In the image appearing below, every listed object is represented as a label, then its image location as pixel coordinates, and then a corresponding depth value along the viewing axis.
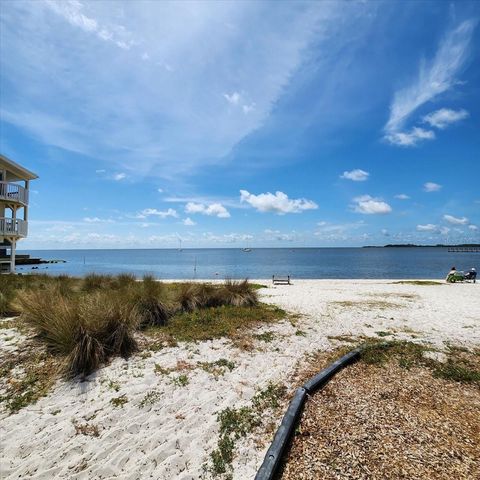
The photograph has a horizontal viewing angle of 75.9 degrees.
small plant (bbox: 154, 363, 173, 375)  5.38
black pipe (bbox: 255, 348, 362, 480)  3.18
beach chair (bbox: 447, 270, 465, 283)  24.81
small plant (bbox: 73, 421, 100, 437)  3.86
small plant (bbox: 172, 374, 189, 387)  5.04
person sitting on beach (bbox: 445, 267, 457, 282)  24.91
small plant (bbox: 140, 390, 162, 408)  4.49
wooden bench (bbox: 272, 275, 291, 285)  23.16
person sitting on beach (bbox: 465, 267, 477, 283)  25.48
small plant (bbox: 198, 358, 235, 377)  5.48
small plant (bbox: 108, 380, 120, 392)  4.83
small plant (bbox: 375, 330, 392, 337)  7.92
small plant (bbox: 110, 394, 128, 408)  4.44
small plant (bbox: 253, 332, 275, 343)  7.20
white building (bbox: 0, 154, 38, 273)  20.48
